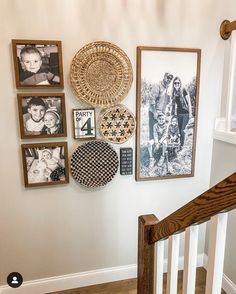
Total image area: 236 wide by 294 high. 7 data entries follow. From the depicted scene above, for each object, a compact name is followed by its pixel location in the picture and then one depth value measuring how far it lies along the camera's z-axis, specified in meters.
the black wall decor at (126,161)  2.07
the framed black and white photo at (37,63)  1.74
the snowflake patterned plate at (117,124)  1.97
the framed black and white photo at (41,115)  1.82
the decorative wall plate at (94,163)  1.97
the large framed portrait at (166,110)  1.99
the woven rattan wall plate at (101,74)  1.84
